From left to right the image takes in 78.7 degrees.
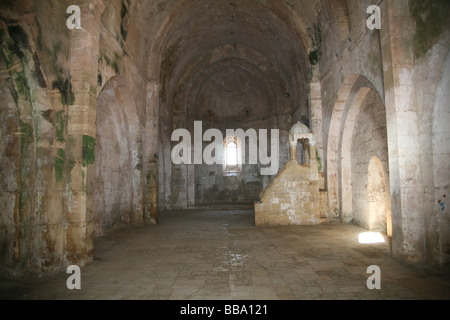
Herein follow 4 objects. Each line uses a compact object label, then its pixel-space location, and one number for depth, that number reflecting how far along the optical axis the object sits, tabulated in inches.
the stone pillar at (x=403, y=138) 215.3
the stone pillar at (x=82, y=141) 218.7
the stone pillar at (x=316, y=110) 448.5
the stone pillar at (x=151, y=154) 433.4
